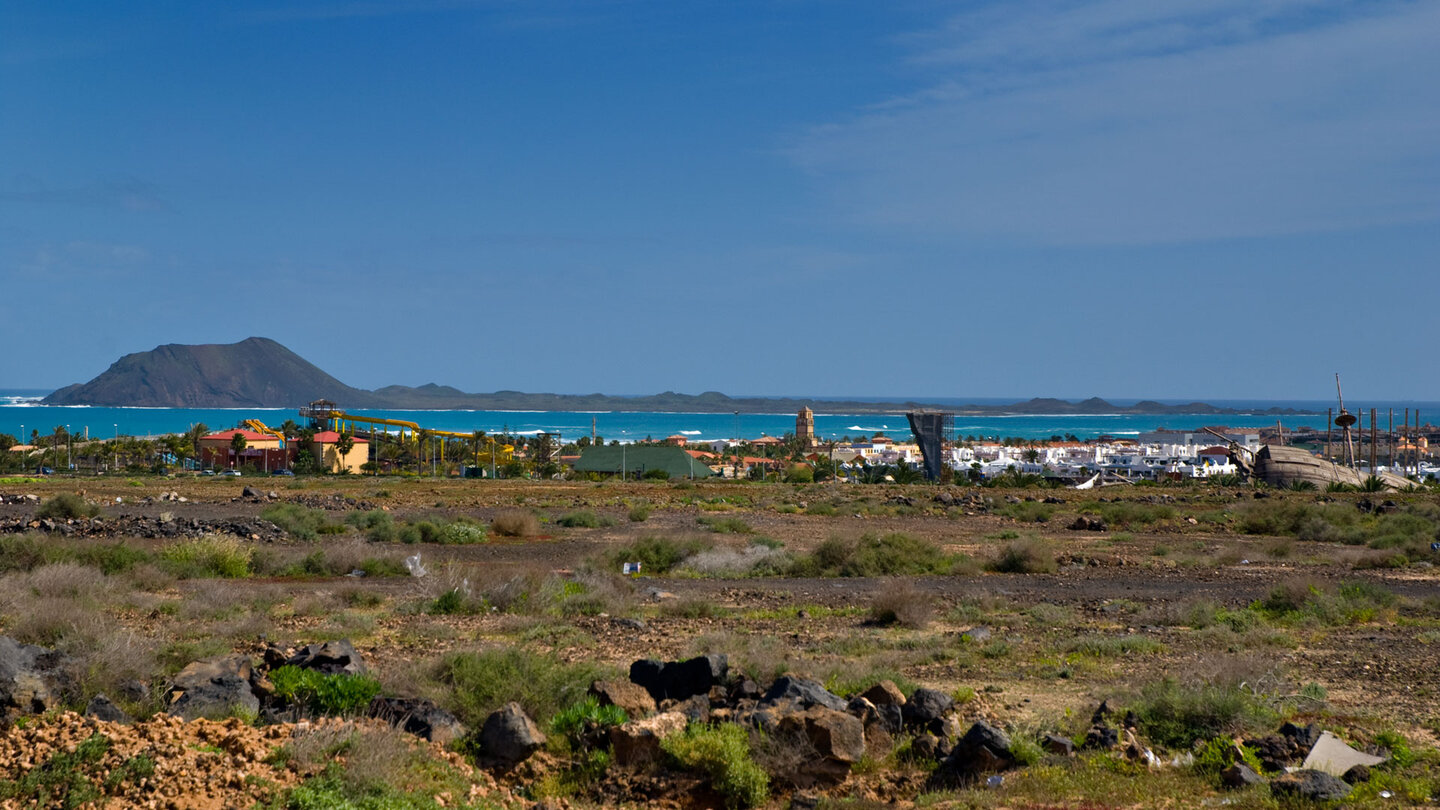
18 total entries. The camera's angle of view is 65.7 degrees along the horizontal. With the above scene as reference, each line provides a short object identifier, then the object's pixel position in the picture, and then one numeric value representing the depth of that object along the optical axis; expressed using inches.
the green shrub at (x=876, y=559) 922.7
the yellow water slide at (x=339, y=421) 3560.5
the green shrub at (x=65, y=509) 1293.8
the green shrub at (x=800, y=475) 2694.4
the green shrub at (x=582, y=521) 1412.4
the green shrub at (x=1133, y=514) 1509.6
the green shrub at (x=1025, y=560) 951.4
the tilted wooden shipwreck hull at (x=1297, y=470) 2274.9
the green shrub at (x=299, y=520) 1171.9
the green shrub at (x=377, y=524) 1184.8
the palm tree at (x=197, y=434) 3513.8
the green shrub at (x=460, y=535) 1175.6
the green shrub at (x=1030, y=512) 1578.5
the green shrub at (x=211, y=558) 829.2
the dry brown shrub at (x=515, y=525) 1280.8
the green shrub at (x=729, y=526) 1321.4
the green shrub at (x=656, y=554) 946.1
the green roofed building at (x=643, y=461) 2923.2
